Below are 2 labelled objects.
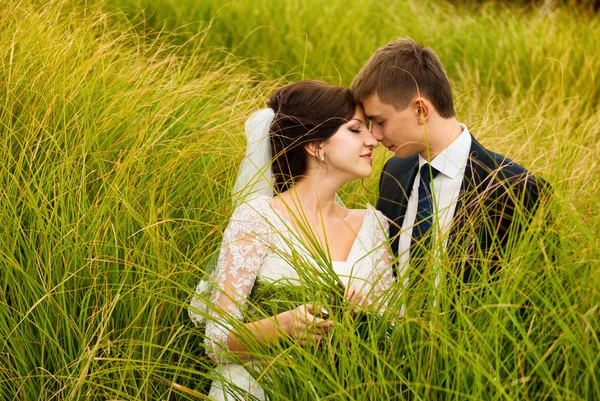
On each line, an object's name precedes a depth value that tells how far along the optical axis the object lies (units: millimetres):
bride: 3207
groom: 3338
